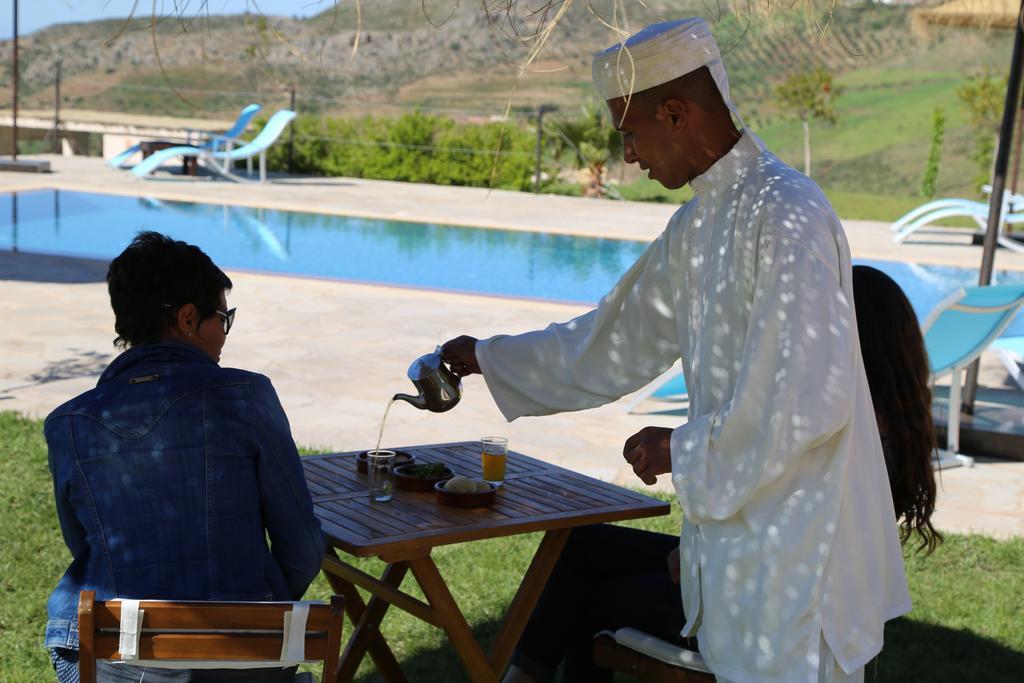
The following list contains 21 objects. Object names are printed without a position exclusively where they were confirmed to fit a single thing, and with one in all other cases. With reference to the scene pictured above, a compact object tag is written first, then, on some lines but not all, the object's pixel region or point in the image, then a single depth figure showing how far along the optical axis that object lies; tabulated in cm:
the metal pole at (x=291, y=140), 2005
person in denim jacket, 211
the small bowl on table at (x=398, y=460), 281
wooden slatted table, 237
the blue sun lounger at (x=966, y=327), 536
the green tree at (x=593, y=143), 1870
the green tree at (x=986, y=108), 2070
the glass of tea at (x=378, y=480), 259
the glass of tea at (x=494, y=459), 273
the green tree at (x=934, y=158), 2127
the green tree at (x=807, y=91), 2420
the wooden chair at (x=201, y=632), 187
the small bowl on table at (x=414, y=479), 267
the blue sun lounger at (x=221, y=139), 1817
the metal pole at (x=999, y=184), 552
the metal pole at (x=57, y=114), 2093
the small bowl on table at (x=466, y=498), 255
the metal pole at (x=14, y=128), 1694
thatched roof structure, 852
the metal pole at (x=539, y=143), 1816
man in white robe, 208
